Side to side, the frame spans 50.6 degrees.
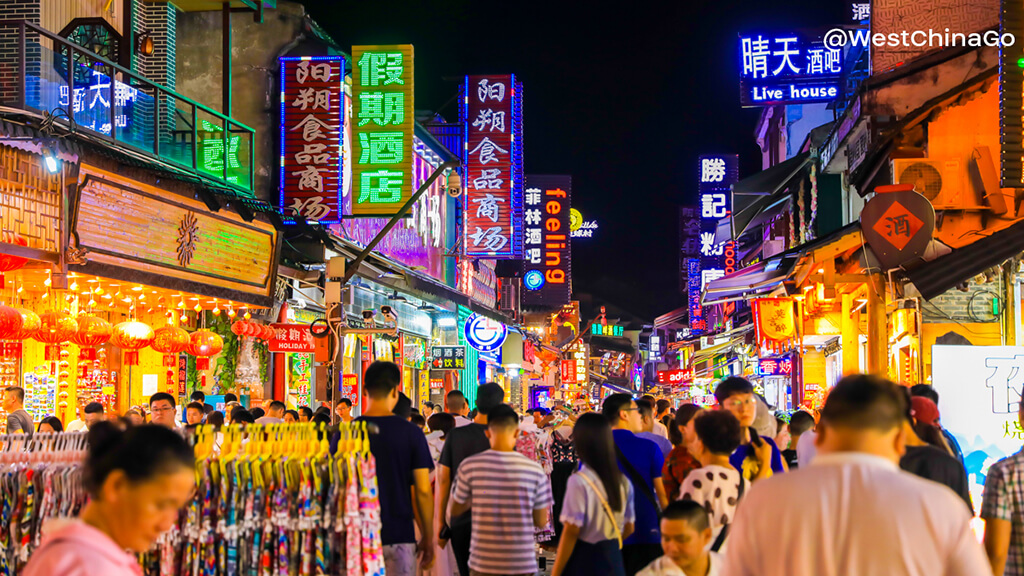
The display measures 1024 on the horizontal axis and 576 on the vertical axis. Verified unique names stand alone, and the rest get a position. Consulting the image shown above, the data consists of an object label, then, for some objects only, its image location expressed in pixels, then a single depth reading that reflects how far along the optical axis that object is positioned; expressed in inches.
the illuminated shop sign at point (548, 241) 2030.0
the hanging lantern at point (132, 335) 564.4
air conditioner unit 652.7
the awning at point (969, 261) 497.4
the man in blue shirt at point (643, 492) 306.8
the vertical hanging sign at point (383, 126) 786.8
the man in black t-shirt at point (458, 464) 360.2
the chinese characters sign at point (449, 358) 1223.5
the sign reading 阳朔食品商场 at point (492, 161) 1123.9
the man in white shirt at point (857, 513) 142.1
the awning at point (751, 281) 828.0
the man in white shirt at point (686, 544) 217.0
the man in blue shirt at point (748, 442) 289.6
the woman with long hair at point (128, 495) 122.3
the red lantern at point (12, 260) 439.2
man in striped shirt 289.7
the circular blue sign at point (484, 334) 1187.1
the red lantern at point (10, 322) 445.1
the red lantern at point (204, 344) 640.4
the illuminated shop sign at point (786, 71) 1055.0
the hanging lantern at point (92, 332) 519.8
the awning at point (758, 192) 1132.5
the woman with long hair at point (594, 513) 274.1
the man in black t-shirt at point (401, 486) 293.9
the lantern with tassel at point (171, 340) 605.3
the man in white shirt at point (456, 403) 526.6
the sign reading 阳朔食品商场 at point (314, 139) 761.6
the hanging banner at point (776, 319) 971.3
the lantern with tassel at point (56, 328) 491.5
